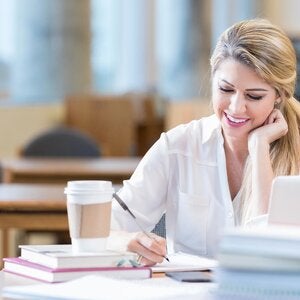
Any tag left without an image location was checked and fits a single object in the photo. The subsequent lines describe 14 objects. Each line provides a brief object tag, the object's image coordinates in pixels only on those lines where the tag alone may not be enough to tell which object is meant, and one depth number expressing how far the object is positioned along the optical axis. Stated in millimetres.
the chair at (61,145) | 8320
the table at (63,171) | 7027
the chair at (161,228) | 3560
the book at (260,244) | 2111
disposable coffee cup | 2776
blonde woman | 3489
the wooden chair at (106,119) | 11340
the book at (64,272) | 2638
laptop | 2521
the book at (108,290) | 2378
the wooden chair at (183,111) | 10707
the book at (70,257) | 2670
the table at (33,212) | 5058
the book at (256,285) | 2103
